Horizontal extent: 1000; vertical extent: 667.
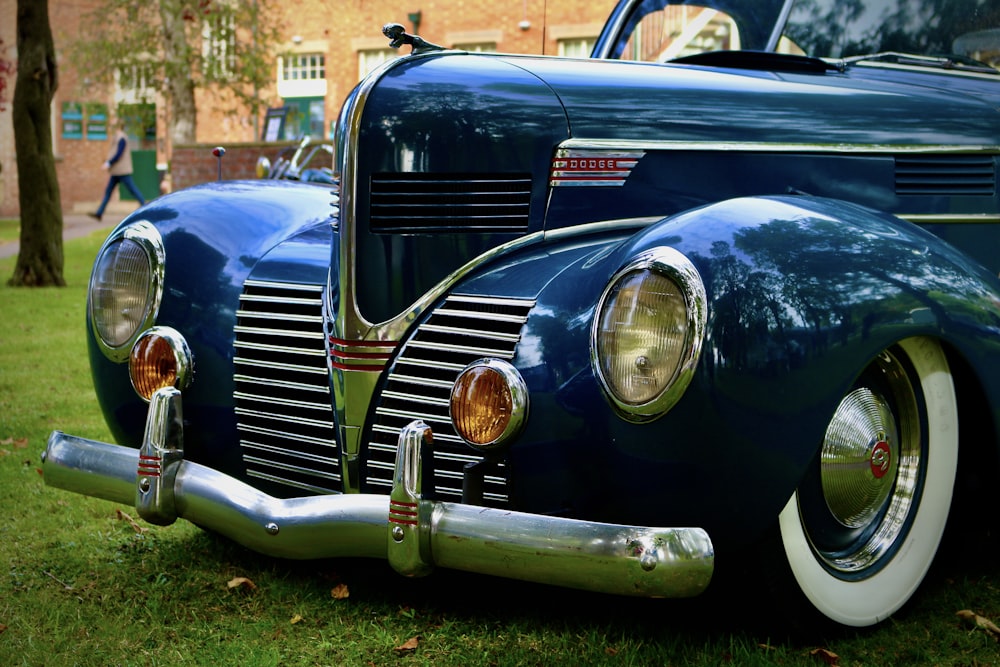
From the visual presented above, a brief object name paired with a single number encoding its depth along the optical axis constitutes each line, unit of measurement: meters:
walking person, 18.36
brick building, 20.23
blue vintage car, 2.27
